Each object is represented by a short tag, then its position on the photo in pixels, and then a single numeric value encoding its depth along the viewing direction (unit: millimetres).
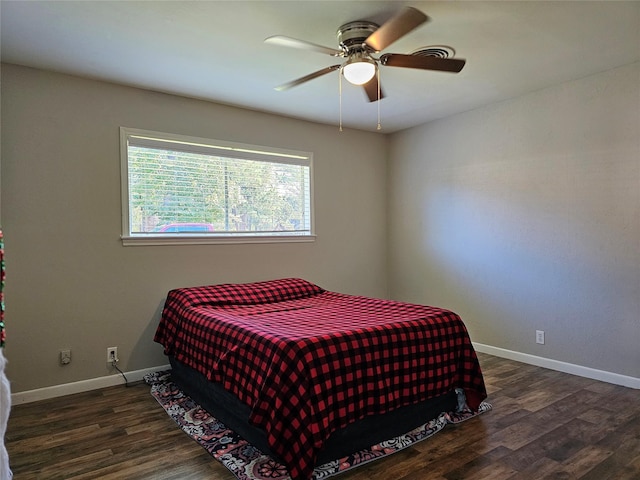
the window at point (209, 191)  3502
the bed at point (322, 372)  2006
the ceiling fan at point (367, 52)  2084
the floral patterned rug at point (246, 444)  2080
